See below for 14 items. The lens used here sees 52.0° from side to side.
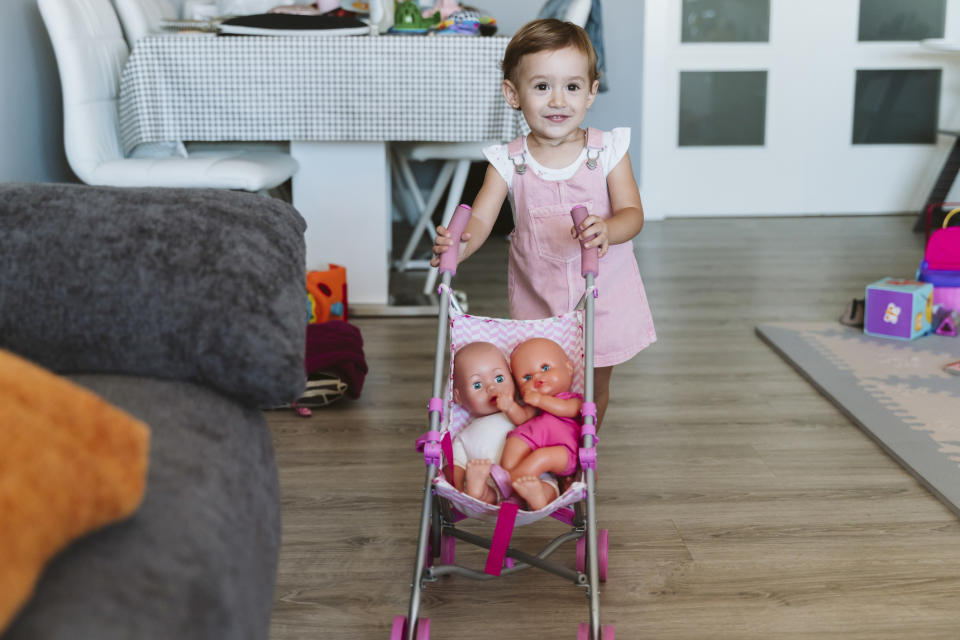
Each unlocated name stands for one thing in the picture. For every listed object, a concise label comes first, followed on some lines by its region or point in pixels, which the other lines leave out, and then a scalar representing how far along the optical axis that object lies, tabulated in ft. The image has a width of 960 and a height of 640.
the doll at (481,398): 4.67
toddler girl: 5.10
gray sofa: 2.86
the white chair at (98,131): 8.29
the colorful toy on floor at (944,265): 9.30
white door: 15.48
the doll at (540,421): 4.40
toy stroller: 4.19
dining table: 8.79
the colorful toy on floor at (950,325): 9.15
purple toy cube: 8.96
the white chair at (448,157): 9.43
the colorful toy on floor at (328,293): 9.12
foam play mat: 6.43
